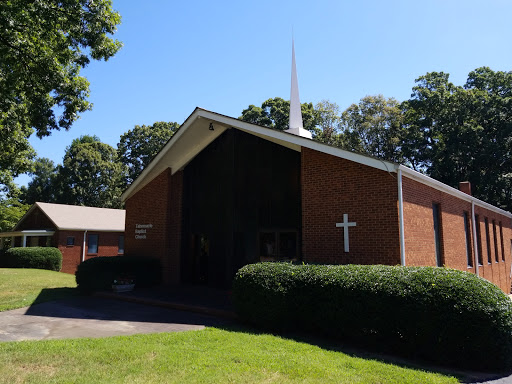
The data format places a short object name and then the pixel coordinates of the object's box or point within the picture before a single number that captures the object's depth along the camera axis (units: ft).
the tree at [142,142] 155.12
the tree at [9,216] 116.37
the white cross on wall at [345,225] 32.45
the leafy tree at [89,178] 154.20
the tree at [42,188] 161.89
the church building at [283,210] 31.91
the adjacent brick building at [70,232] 89.51
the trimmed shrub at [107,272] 44.14
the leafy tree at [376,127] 118.83
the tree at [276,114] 128.77
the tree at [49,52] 31.04
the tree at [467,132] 89.04
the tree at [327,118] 134.82
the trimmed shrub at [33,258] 82.84
